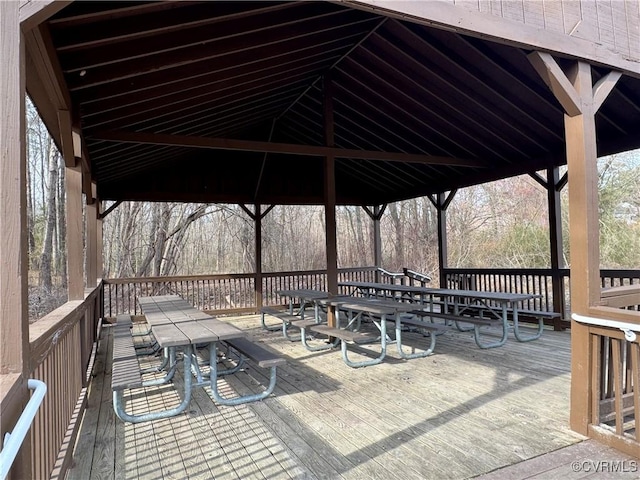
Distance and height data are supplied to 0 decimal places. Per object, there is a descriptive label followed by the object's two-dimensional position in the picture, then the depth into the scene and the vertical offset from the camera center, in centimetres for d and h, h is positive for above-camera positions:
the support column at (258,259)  886 -33
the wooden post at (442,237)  836 +5
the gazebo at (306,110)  234 +153
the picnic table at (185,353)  305 -101
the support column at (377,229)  1025 +33
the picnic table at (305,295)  609 -87
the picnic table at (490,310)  514 -109
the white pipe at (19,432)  95 -50
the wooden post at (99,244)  708 +9
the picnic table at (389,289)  662 -88
